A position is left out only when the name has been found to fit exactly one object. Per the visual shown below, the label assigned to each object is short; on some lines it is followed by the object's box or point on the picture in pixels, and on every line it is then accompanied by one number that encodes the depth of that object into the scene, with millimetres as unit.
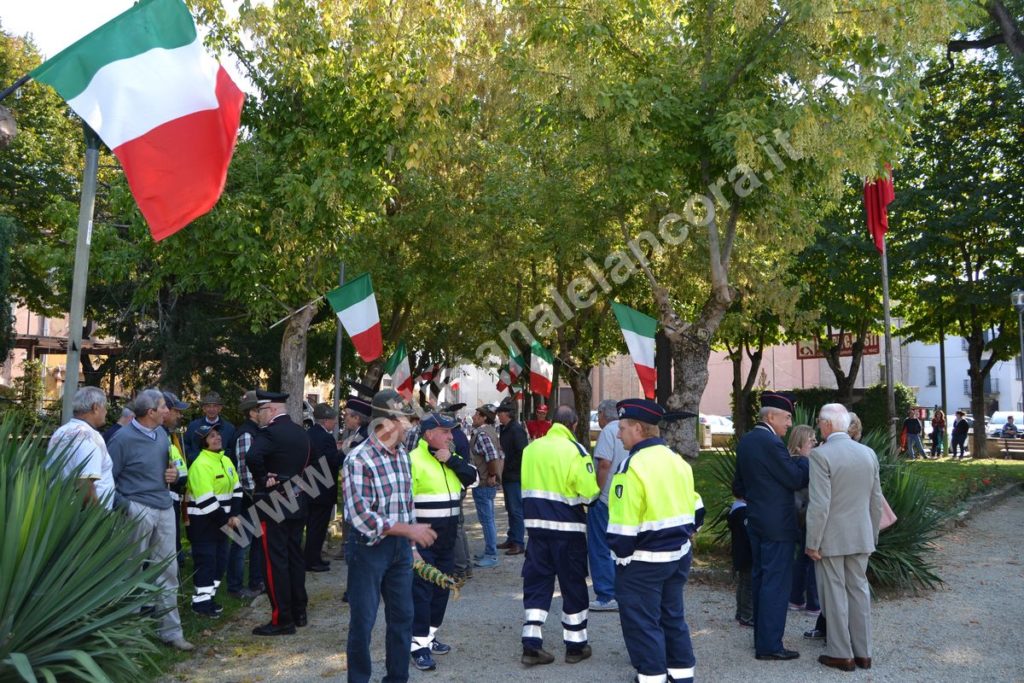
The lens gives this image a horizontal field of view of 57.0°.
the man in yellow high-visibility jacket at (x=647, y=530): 5746
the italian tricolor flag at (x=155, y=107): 5961
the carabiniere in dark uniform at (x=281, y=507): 7609
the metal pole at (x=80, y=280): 6027
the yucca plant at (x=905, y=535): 9008
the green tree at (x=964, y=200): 24781
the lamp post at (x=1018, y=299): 23219
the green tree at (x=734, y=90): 13320
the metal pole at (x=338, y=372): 14094
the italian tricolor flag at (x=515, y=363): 24023
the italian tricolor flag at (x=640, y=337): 11898
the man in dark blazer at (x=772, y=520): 6809
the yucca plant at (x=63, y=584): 4344
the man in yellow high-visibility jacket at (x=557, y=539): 6758
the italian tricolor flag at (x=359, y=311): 12453
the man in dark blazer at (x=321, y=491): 9172
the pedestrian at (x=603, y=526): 8391
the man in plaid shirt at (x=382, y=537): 5586
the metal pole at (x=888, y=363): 14741
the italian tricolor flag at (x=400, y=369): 19812
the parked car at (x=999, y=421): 45781
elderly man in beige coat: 6668
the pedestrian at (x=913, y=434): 30984
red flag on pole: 15590
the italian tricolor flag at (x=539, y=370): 18953
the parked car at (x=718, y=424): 46412
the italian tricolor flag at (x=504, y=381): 31130
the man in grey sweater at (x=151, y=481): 6844
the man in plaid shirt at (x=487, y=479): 10984
